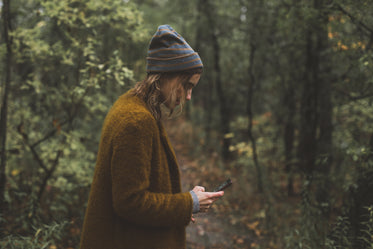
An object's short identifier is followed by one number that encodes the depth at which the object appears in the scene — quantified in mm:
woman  1406
